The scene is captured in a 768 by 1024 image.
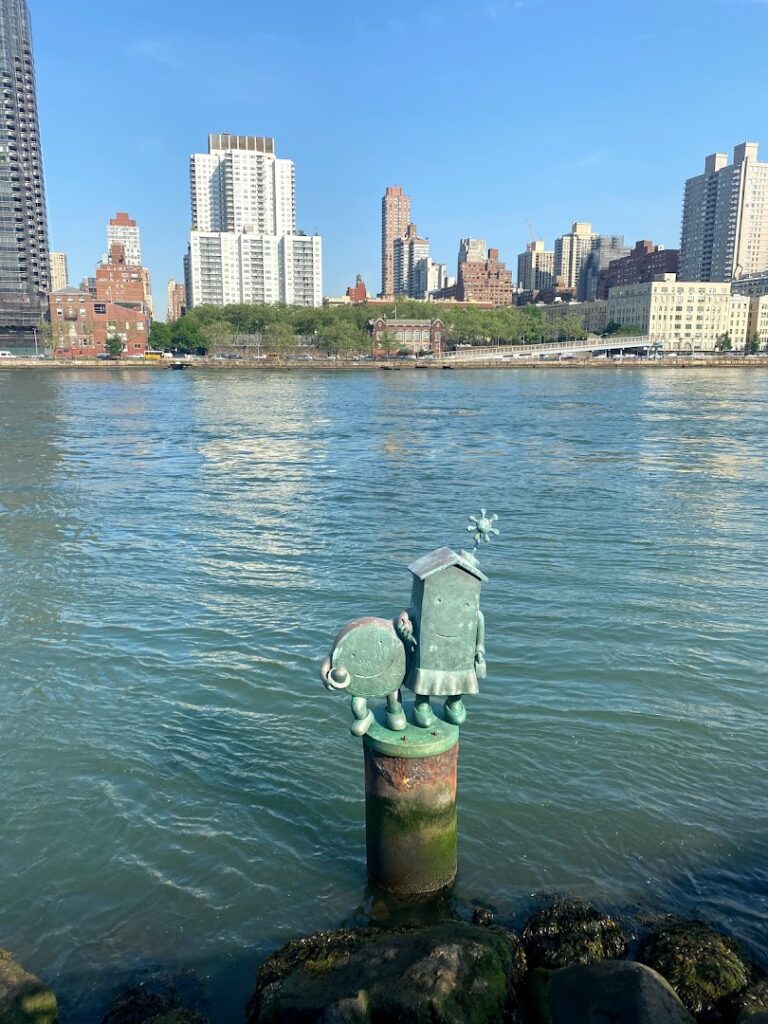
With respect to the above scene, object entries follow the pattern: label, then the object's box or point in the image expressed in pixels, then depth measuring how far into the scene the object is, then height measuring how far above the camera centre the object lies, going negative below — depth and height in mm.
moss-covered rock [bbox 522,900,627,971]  4820 -3582
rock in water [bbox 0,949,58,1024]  4355 -3539
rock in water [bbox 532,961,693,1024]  3814 -3107
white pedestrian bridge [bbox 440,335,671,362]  153750 +1497
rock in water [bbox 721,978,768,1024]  4129 -3405
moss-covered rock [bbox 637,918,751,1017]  4402 -3460
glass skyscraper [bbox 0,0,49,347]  128875 +26662
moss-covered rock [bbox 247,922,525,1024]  4031 -3276
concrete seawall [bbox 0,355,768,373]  128875 -1647
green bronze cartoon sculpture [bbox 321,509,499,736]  5020 -1850
